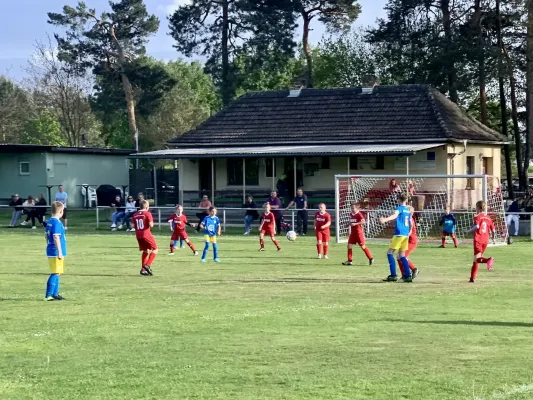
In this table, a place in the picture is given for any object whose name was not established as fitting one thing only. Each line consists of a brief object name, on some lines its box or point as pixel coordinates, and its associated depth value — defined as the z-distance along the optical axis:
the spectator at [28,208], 39.50
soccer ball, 31.08
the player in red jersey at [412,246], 18.94
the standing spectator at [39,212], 40.28
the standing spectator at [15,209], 40.26
